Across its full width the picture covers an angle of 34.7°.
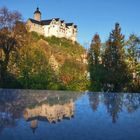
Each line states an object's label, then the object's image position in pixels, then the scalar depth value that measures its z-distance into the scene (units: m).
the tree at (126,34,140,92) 17.81
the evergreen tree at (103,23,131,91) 14.81
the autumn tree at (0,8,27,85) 15.75
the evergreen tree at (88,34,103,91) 13.67
